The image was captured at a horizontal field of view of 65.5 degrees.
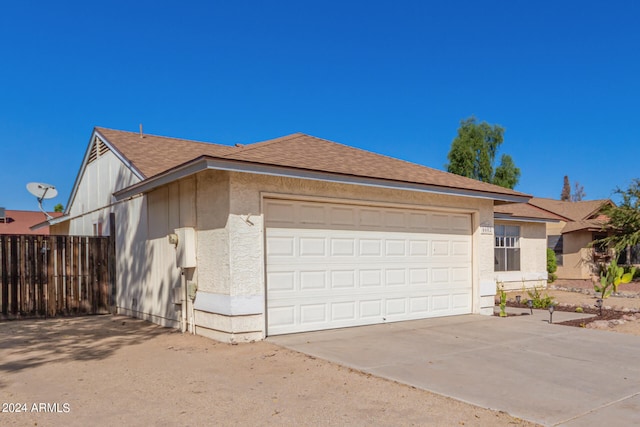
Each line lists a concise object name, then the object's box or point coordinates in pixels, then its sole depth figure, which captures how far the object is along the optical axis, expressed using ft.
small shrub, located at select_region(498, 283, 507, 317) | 39.04
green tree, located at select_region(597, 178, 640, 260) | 80.48
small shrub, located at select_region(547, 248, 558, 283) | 77.61
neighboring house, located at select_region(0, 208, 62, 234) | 112.96
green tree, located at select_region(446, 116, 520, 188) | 118.01
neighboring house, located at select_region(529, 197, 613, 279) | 85.97
